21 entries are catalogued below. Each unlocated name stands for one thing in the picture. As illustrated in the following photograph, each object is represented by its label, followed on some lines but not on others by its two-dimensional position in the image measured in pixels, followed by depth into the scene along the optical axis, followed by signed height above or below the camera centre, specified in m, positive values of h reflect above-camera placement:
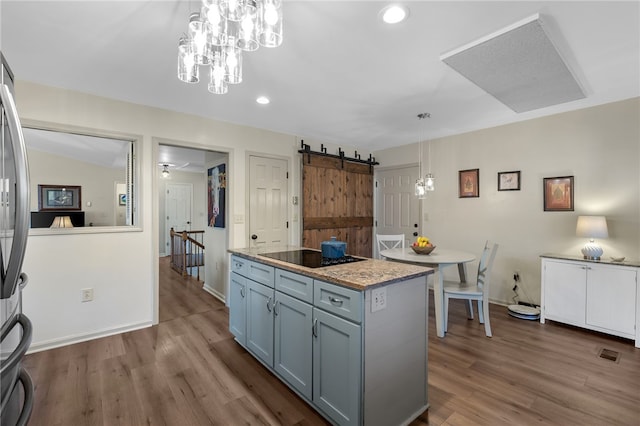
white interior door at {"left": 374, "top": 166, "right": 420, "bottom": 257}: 4.88 +0.10
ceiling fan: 6.80 +1.03
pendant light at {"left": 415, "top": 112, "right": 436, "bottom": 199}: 3.31 +0.29
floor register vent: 2.48 -1.28
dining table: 2.88 -0.53
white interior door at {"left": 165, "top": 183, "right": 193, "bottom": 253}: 7.95 +0.06
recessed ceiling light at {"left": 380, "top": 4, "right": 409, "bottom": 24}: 1.65 +1.14
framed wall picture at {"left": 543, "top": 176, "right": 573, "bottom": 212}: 3.32 +0.17
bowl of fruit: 3.15 -0.42
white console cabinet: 2.71 -0.87
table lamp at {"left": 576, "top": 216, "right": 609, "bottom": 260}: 2.91 -0.23
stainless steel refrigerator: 0.96 -0.09
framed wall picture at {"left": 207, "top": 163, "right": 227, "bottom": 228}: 4.04 +0.21
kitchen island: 1.52 -0.76
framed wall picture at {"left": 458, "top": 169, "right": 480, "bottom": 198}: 4.09 +0.37
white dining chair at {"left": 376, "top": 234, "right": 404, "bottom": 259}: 3.99 -0.42
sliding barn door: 4.57 +0.11
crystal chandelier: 1.33 +0.88
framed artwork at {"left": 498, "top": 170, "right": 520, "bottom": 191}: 3.72 +0.36
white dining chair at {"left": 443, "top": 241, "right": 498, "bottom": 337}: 2.90 -0.84
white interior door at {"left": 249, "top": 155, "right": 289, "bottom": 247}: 3.99 +0.11
